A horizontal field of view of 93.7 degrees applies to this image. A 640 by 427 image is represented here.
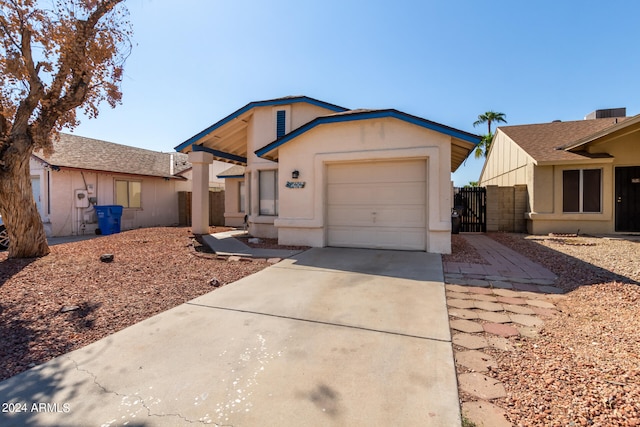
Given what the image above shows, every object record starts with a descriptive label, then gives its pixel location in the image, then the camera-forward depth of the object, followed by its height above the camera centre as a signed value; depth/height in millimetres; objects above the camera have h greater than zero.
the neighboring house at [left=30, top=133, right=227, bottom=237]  12656 +1240
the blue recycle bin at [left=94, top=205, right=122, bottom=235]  13633 -432
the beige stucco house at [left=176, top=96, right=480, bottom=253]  7461 +808
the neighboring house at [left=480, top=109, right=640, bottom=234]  11305 +921
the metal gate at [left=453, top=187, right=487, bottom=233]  13906 -59
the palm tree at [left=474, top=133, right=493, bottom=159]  27916 +5422
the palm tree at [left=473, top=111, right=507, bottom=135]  29453 +8914
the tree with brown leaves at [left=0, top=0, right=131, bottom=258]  6254 +2688
